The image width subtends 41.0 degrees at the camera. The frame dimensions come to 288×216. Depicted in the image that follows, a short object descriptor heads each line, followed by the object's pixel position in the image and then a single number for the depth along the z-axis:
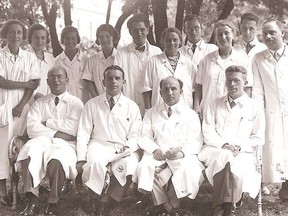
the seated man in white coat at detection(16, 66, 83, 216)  3.73
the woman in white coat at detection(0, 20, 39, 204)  4.33
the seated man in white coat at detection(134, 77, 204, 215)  3.69
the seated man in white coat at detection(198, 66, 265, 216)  3.60
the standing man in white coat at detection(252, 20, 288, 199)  4.10
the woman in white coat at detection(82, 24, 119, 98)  4.67
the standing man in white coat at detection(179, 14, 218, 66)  4.64
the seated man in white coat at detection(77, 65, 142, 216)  3.77
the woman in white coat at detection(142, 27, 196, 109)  4.38
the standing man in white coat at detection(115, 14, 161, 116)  4.60
